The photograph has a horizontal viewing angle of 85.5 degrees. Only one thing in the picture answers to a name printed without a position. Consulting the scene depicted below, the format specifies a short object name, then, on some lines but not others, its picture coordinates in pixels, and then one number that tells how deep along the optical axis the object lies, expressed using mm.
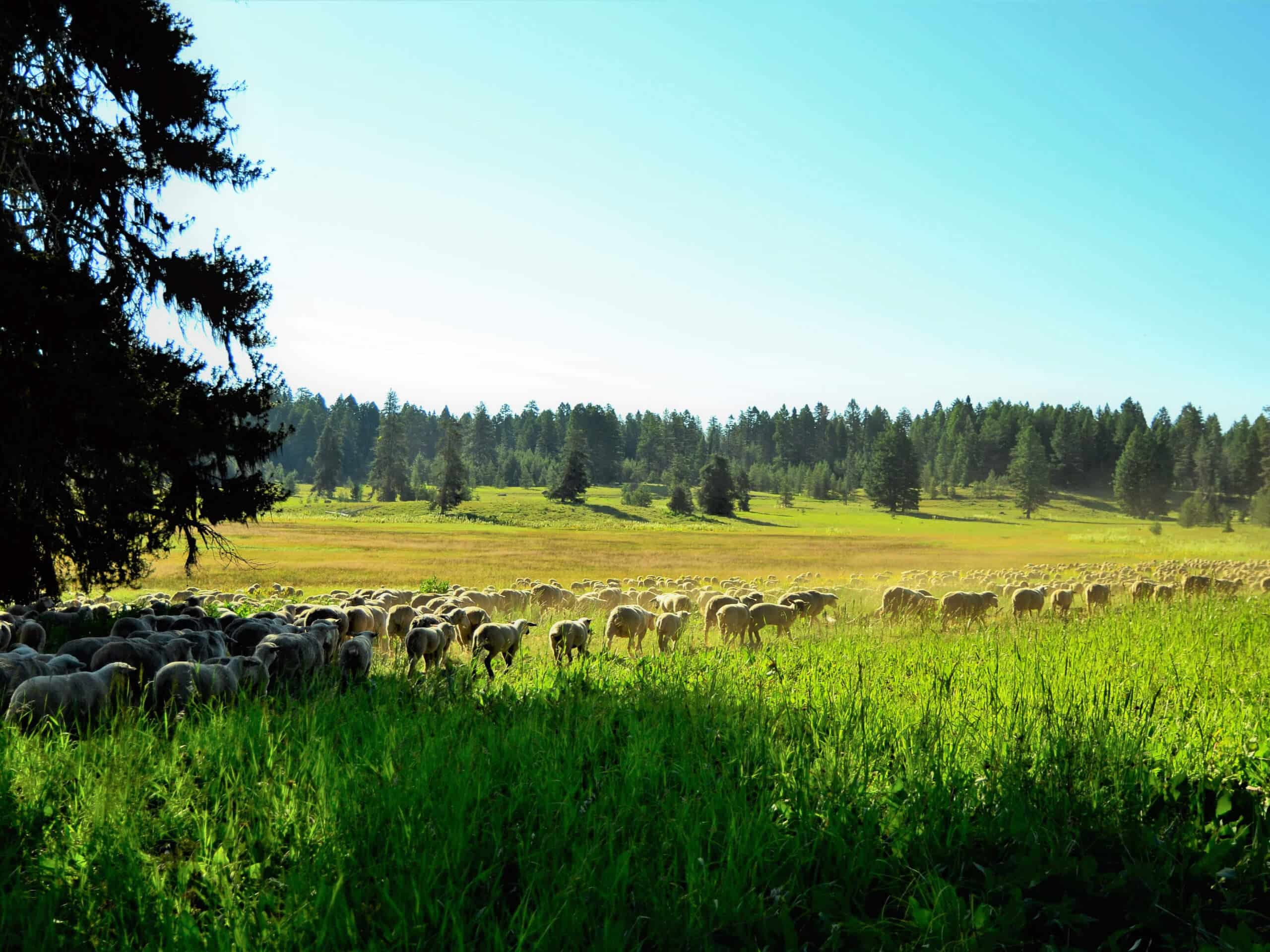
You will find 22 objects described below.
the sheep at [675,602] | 17625
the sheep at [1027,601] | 17453
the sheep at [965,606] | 16094
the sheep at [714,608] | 15362
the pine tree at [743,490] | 108562
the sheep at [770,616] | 14570
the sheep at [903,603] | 16828
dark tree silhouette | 7855
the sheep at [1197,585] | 20906
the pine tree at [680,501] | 100750
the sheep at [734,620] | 13953
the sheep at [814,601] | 17484
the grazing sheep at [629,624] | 13578
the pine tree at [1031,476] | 111625
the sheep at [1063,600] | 17766
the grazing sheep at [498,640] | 10359
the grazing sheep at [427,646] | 10117
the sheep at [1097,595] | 19734
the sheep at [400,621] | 13078
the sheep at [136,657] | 6840
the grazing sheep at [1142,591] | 20641
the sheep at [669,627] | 13573
